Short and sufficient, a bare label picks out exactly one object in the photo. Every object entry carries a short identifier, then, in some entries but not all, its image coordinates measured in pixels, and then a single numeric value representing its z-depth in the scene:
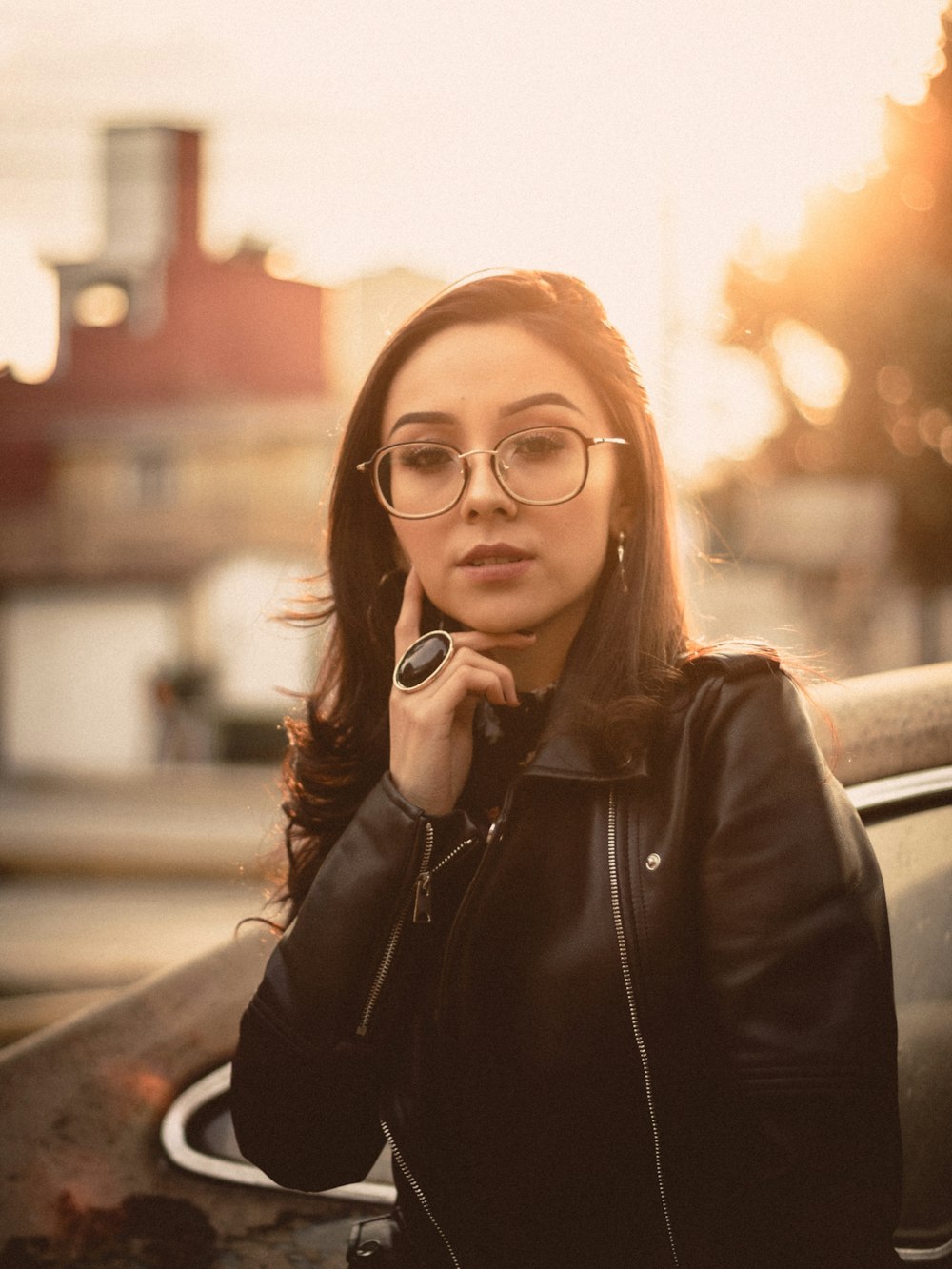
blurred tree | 15.64
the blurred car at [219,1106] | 1.65
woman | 1.30
